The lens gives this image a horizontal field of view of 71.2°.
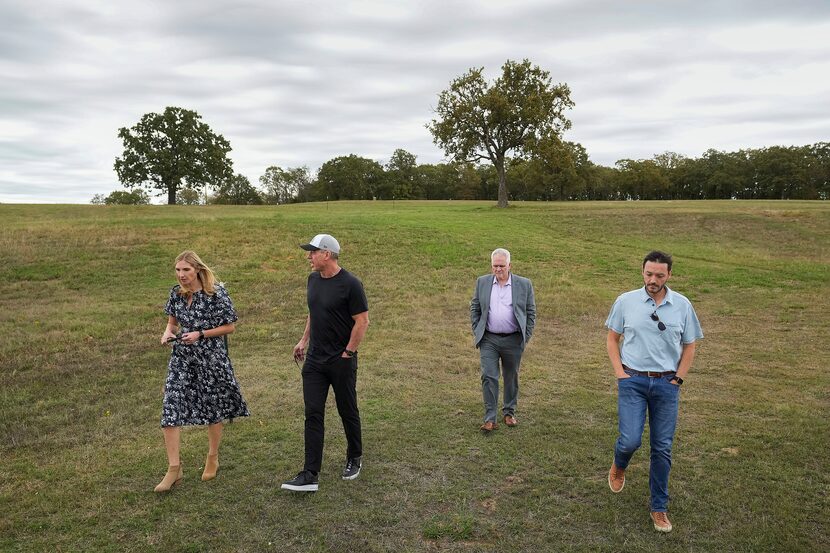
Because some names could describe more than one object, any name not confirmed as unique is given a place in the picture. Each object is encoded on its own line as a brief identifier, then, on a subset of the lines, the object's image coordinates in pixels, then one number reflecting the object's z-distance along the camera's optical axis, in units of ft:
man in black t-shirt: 17.90
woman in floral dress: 17.97
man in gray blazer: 22.99
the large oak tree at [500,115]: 132.16
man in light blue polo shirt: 15.48
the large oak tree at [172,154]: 178.70
